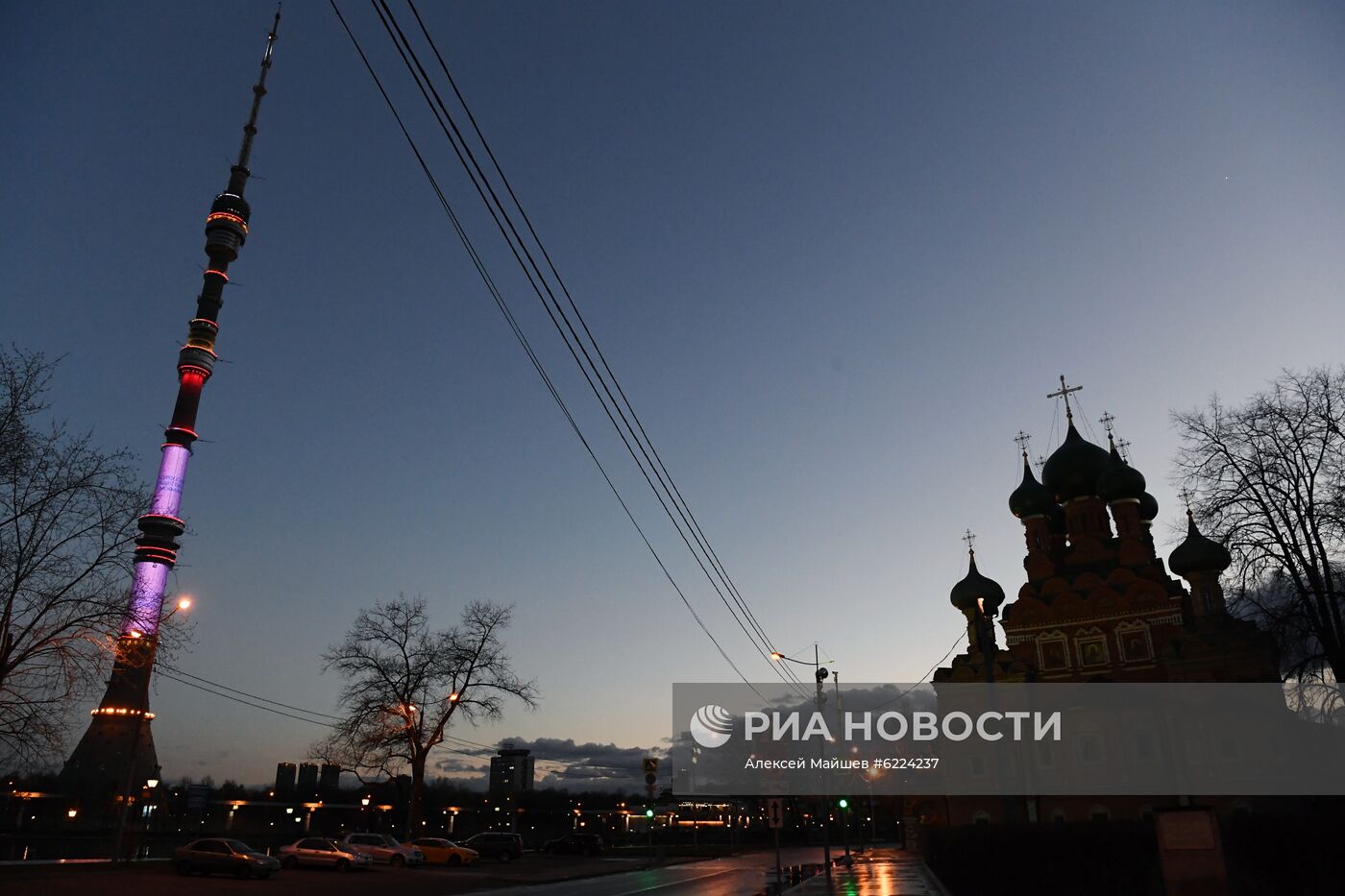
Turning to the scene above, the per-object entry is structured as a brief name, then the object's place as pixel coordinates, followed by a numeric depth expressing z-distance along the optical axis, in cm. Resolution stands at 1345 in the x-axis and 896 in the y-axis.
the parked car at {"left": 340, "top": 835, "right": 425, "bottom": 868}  3538
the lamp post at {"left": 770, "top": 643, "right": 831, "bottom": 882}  2865
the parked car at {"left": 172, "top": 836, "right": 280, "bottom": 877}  2698
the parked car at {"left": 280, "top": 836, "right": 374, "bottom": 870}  3194
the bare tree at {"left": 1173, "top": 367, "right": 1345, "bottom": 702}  2472
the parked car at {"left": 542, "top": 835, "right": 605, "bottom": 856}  4634
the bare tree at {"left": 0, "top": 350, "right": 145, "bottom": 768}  2252
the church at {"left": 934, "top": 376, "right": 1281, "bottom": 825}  4972
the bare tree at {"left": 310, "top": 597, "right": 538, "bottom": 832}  4456
